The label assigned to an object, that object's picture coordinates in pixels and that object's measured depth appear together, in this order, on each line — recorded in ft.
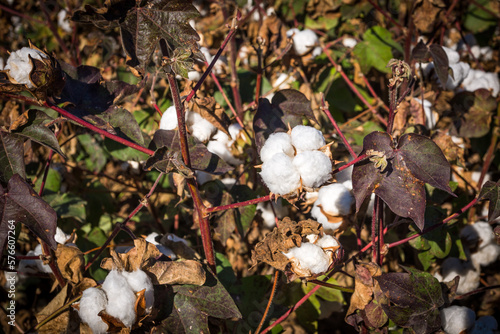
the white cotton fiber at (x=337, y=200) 3.95
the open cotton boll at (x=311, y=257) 3.36
